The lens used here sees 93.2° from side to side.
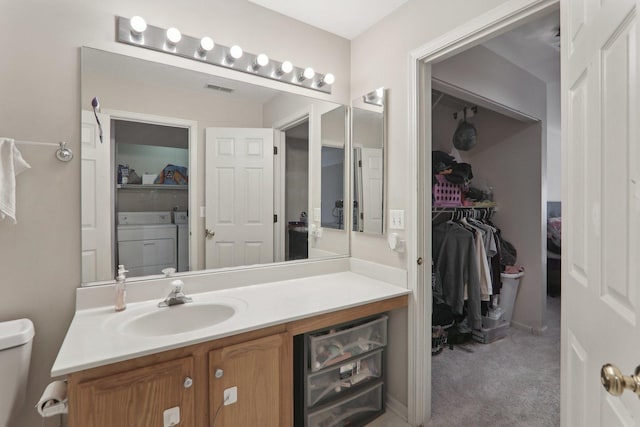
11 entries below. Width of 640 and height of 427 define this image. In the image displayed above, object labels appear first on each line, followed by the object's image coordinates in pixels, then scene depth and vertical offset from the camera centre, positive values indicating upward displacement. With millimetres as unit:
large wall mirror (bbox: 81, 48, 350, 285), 1461 +237
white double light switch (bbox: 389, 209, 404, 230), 1842 -43
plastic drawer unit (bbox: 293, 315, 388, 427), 1556 -898
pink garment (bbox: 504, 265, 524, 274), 3148 -599
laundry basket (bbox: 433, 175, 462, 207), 2758 +177
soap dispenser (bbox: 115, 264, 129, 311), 1401 -375
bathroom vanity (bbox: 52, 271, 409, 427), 985 -551
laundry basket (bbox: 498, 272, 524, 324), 3121 -831
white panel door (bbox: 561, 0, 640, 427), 600 +11
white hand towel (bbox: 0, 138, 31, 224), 1160 +144
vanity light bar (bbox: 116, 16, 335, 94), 1486 +902
